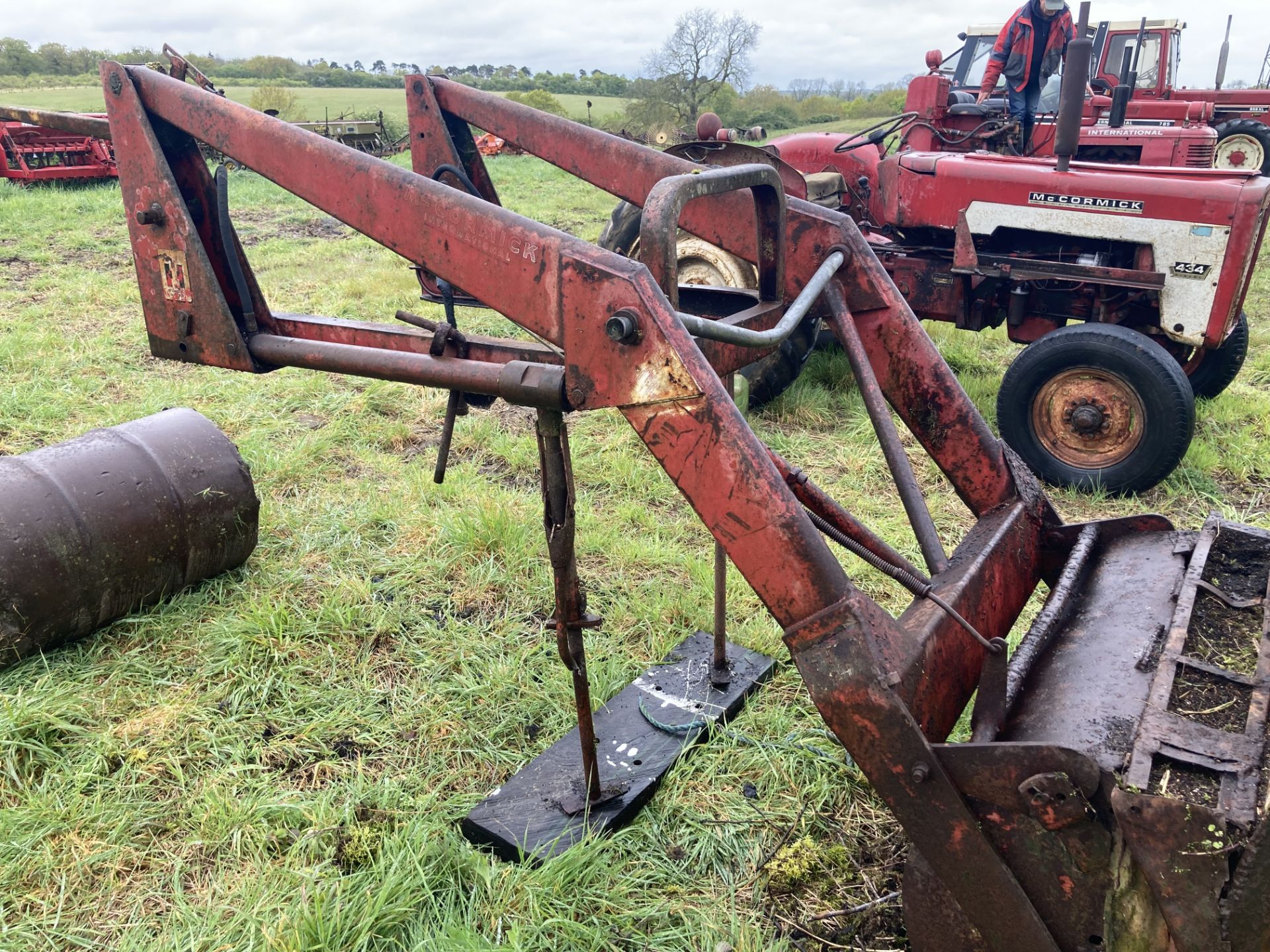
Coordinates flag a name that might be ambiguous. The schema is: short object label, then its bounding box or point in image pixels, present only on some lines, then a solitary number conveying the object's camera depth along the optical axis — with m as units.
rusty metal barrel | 2.89
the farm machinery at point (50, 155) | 12.97
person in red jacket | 6.24
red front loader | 1.54
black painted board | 2.35
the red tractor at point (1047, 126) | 5.99
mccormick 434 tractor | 4.30
